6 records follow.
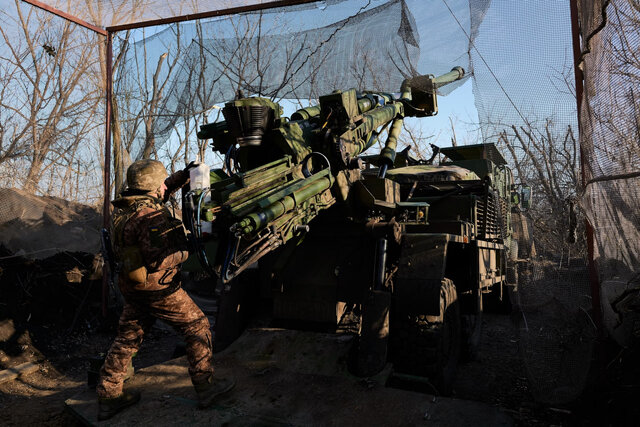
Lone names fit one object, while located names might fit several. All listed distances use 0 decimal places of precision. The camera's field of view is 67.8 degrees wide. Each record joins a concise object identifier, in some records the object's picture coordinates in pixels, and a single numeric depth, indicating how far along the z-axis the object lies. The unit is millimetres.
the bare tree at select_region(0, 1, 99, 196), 7035
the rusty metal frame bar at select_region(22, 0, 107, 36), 5371
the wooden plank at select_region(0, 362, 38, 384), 4672
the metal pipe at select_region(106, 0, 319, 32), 5387
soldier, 3314
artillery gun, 3129
